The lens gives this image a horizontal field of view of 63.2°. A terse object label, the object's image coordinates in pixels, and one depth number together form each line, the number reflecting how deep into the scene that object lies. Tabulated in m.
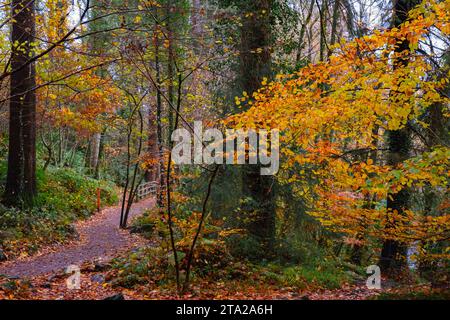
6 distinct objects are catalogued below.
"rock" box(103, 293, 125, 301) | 4.98
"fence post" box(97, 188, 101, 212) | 15.38
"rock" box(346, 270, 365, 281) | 9.08
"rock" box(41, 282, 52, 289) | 6.46
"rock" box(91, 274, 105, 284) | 7.06
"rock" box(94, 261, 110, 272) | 7.94
